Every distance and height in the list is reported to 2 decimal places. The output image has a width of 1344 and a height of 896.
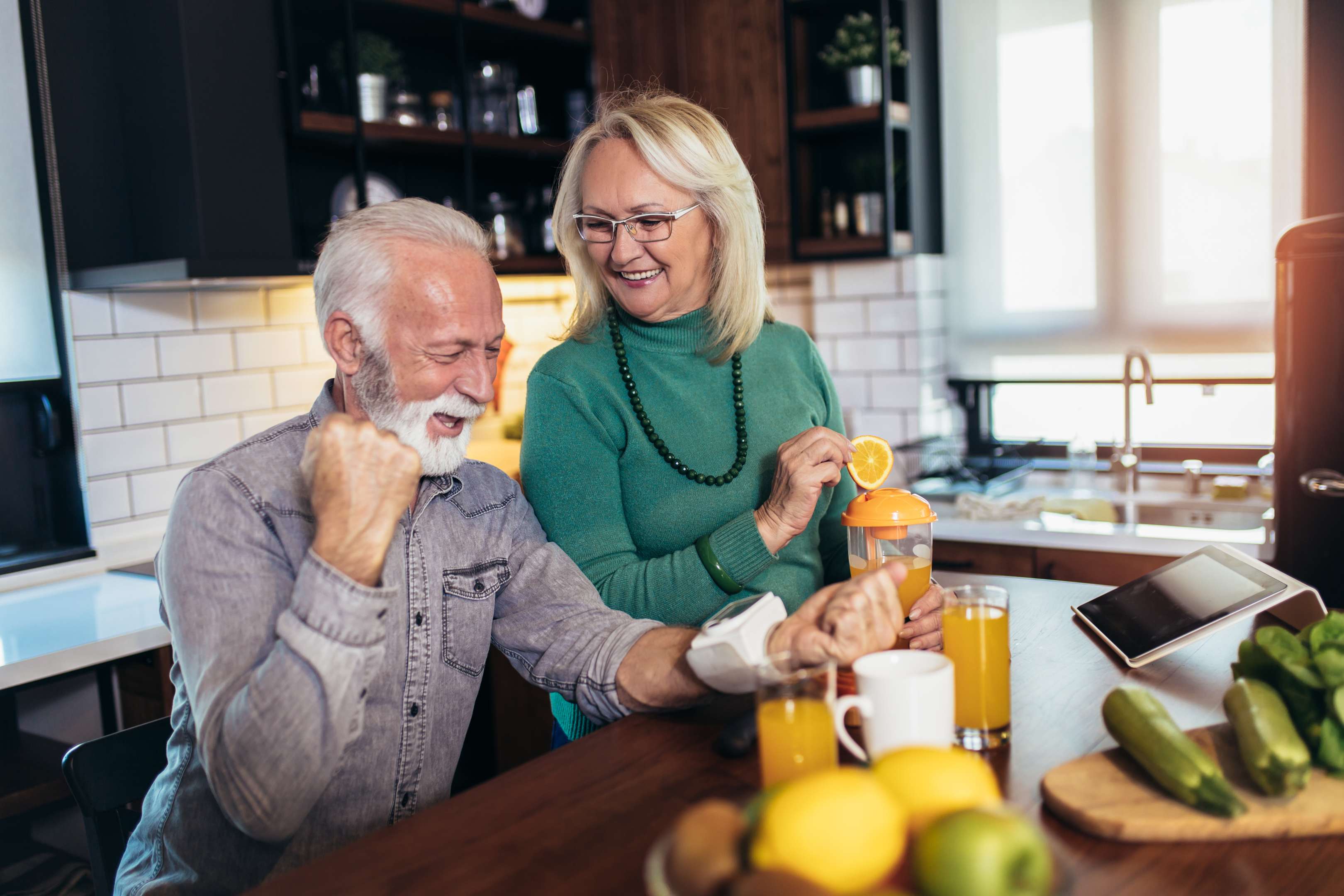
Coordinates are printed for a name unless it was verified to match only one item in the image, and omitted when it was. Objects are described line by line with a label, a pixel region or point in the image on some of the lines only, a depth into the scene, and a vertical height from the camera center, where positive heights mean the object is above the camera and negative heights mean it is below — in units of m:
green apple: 0.61 -0.32
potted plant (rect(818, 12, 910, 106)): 3.14 +0.77
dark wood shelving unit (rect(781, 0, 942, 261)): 3.19 +0.56
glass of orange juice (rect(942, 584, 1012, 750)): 1.07 -0.38
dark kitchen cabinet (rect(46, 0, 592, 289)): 2.42 +0.54
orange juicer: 1.20 -0.28
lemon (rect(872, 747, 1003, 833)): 0.69 -0.32
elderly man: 1.09 -0.32
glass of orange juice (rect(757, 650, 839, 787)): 0.90 -0.34
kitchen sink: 2.77 -0.60
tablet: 1.25 -0.39
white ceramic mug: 0.92 -0.35
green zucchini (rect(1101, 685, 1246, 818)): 0.88 -0.40
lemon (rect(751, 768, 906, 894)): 0.63 -0.32
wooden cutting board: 0.87 -0.44
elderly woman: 1.50 -0.13
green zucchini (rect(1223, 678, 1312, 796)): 0.89 -0.39
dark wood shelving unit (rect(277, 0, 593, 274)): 2.75 +0.62
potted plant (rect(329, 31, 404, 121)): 2.78 +0.73
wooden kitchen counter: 0.84 -0.45
